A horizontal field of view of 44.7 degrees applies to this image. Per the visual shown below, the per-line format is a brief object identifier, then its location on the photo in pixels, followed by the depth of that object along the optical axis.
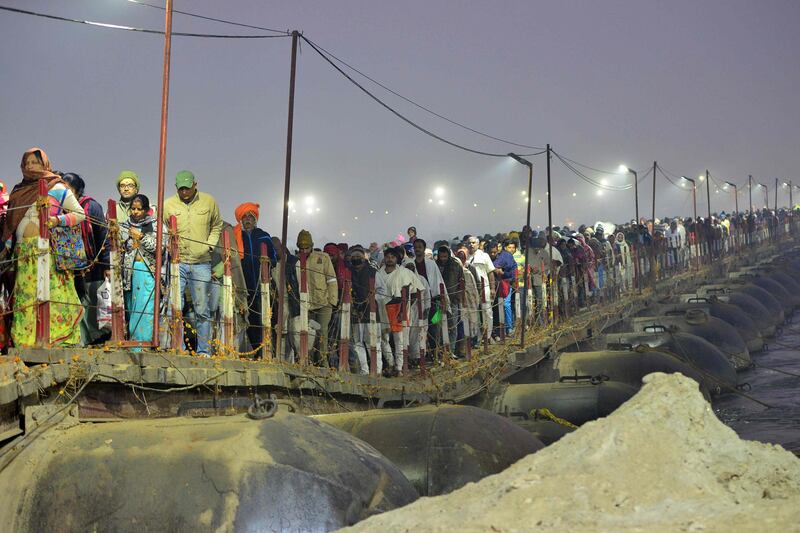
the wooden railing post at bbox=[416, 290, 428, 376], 16.88
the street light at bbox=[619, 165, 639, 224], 43.34
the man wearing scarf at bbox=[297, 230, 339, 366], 13.98
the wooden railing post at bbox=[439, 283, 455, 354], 18.00
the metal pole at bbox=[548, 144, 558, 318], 24.43
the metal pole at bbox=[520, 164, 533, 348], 20.61
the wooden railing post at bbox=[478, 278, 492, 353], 20.38
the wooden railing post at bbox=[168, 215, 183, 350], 10.72
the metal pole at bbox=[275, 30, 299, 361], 12.98
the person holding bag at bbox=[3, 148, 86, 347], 8.65
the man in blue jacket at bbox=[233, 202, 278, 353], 12.80
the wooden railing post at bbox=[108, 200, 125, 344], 9.72
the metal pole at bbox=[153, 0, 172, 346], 10.14
